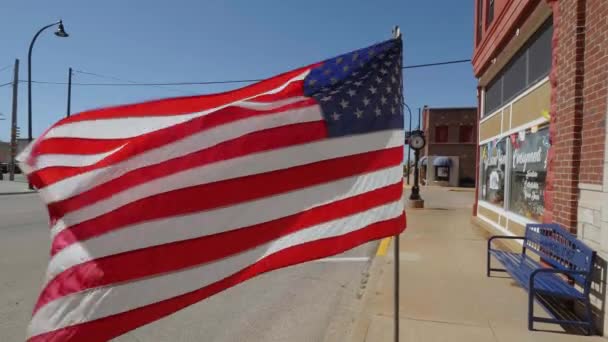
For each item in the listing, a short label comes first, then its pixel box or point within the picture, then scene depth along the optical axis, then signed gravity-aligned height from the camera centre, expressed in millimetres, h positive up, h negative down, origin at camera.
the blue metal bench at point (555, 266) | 3750 -1065
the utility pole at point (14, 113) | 24656 +2957
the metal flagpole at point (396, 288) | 2514 -787
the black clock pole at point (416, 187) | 16905 -763
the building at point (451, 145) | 38344 +2586
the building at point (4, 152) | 66875 +1231
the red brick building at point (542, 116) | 3943 +840
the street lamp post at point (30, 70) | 20688 +4936
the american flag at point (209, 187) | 1843 -124
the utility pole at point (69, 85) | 26953 +5234
